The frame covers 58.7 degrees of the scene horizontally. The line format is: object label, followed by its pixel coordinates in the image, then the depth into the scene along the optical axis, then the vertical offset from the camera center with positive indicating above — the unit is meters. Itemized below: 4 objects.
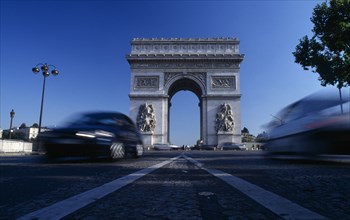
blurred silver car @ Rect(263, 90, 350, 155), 7.79 +0.83
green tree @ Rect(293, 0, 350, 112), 19.38 +7.30
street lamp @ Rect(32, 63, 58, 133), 23.66 +6.23
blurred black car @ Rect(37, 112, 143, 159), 7.91 +0.40
